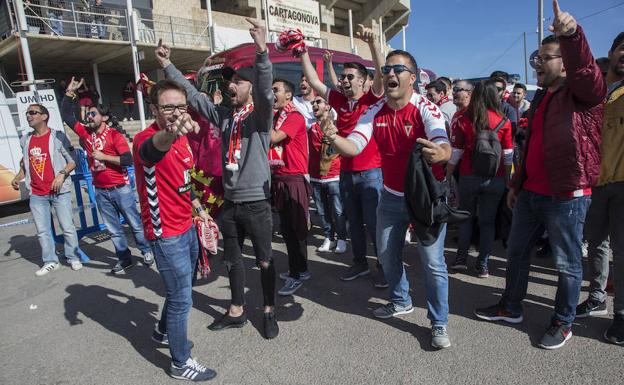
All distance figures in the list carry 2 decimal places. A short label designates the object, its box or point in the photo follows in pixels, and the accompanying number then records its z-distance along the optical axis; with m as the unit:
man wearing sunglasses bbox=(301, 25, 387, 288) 4.07
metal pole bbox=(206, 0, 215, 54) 19.17
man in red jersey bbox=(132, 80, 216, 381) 2.54
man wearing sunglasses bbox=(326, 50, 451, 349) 2.88
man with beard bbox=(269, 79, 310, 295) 3.95
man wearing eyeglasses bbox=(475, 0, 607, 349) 2.65
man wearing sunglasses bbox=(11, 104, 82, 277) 4.90
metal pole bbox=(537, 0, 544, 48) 16.45
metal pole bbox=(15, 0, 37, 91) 13.45
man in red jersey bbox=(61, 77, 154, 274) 4.87
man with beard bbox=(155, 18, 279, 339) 3.15
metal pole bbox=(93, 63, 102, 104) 18.20
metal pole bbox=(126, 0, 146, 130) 16.00
